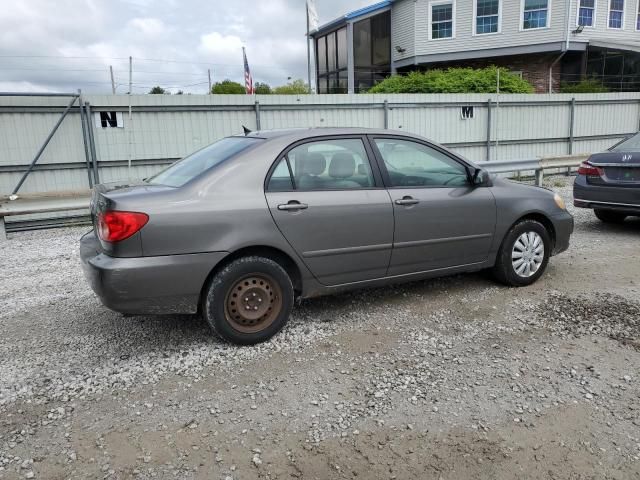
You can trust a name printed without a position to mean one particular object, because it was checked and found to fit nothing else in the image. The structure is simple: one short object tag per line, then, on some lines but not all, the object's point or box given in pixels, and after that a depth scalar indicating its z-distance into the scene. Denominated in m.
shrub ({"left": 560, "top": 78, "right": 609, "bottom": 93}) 21.30
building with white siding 23.05
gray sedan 3.57
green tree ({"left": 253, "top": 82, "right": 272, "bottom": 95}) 37.56
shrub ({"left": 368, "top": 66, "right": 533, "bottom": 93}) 17.98
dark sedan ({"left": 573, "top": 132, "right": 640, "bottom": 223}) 7.00
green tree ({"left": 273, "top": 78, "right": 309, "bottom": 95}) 38.09
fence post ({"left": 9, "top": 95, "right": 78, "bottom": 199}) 9.24
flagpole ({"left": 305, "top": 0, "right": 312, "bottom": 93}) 27.26
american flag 18.72
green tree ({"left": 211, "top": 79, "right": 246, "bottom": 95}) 34.73
